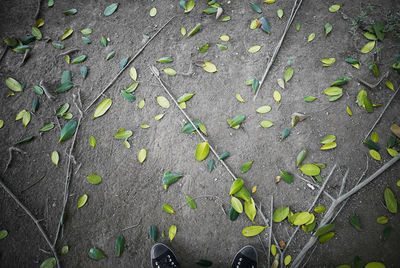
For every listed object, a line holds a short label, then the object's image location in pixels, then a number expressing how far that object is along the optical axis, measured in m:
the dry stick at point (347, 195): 1.25
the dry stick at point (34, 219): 1.31
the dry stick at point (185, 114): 1.38
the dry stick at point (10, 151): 1.46
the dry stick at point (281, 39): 1.52
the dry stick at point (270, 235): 1.25
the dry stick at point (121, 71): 1.56
